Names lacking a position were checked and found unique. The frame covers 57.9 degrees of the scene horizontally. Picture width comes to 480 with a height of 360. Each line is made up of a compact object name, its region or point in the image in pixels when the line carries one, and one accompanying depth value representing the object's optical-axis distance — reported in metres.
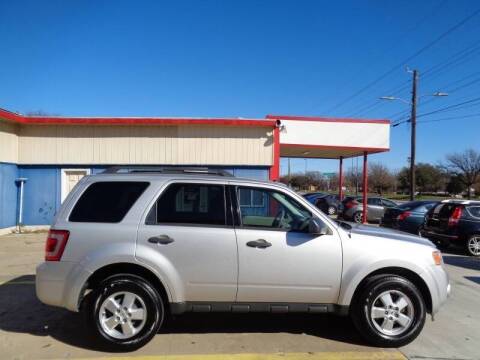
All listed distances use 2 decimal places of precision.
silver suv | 4.54
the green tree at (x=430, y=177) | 86.44
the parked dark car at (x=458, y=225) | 11.60
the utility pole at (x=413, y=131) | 25.81
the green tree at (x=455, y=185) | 79.06
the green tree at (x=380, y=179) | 92.00
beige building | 15.49
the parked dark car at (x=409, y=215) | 15.48
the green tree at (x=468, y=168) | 75.12
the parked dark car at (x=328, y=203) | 28.08
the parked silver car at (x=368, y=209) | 22.88
